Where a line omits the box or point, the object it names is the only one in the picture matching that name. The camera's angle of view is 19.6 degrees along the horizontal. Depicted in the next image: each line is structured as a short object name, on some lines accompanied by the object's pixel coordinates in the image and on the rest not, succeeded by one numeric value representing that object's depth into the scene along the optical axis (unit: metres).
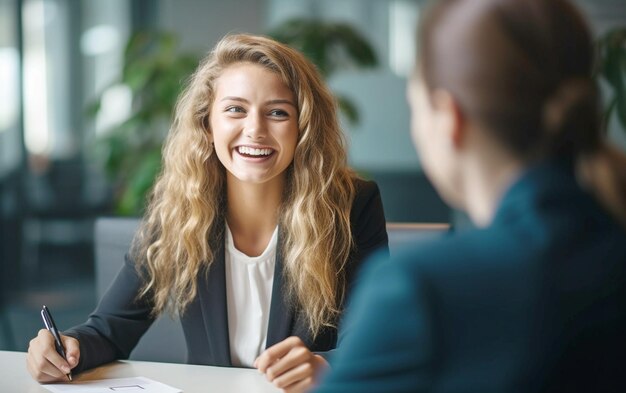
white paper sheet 2.43
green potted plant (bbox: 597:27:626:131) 3.59
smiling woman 2.65
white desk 2.45
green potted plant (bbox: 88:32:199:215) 3.84
